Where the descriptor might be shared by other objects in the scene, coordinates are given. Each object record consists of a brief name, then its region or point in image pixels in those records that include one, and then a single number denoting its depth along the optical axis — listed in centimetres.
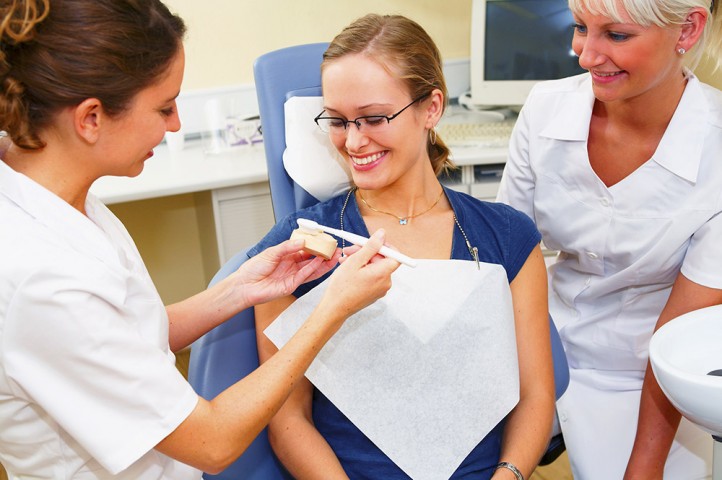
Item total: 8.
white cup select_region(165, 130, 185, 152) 268
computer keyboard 251
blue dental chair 133
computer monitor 257
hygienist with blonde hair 137
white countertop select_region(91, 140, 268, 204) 223
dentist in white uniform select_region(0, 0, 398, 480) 89
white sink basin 103
